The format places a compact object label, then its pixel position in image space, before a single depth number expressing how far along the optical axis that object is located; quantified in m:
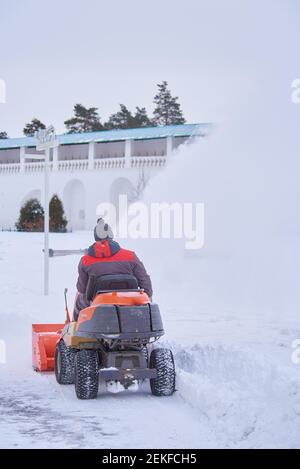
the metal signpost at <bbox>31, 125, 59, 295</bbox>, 16.80
